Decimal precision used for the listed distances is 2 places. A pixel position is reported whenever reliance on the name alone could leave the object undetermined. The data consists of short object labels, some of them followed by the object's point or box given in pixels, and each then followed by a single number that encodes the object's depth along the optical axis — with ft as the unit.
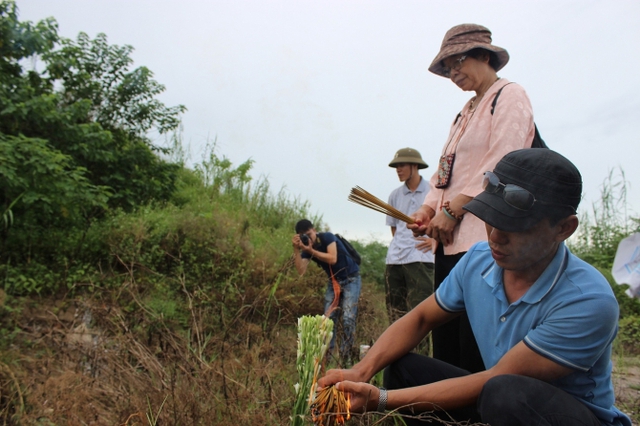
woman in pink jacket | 7.97
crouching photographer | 16.42
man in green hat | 15.99
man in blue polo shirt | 5.59
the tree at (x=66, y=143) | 18.49
